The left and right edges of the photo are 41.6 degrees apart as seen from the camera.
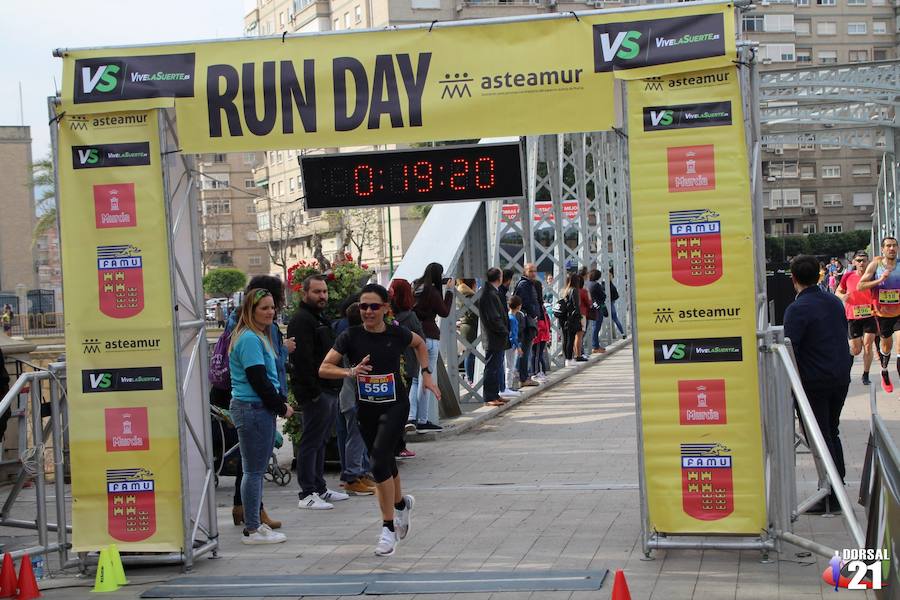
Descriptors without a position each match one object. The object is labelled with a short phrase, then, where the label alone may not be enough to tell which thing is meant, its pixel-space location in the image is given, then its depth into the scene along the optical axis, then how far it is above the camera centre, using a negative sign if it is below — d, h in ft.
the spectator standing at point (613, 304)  109.29 -4.38
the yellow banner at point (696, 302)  24.25 -0.99
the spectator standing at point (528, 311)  62.64 -2.66
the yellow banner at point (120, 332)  26.09 -1.14
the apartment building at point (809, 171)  321.52 +21.02
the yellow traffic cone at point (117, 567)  25.31 -6.15
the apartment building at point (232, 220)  338.54 +16.06
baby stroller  35.42 -5.15
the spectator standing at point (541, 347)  67.82 -5.10
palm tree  208.54 +14.69
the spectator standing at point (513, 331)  60.70 -3.54
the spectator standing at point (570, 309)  76.48 -3.27
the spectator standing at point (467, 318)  56.59 -2.67
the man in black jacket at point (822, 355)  28.30 -2.57
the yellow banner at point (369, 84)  25.43 +4.08
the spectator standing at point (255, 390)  27.43 -2.70
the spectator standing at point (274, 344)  29.19 -1.87
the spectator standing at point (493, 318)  53.78 -2.54
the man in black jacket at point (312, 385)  32.55 -3.16
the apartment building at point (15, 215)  269.23 +15.92
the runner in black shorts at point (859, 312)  54.19 -3.07
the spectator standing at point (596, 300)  88.22 -3.19
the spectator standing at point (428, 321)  46.47 -2.20
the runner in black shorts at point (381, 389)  26.48 -2.74
